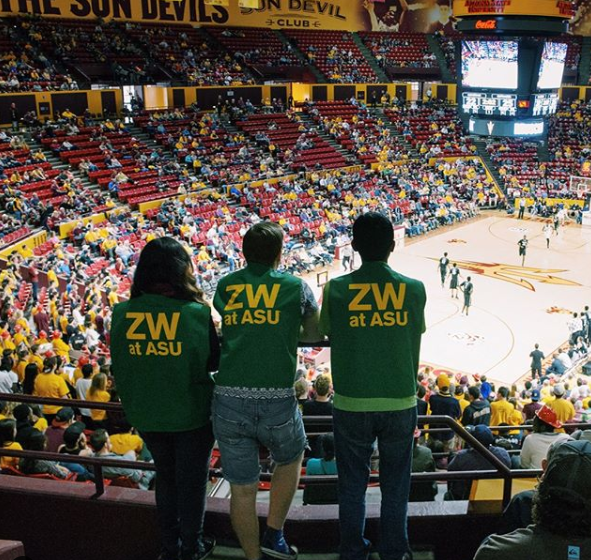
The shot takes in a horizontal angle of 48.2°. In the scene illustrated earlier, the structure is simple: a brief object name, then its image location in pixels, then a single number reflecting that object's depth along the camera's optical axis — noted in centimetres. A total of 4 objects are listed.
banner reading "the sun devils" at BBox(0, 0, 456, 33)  3269
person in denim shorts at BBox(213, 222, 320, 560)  277
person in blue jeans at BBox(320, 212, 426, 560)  283
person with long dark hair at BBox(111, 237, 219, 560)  279
